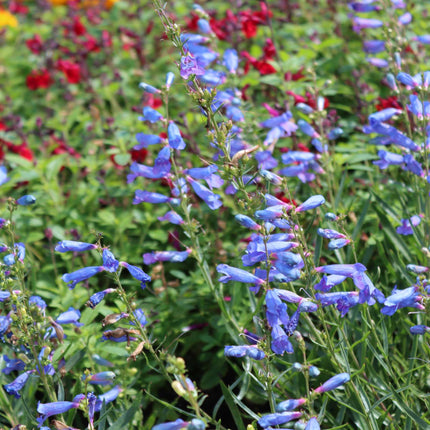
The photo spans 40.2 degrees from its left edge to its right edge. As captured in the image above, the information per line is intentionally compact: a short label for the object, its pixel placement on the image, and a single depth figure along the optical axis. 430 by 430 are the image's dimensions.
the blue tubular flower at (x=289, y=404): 2.09
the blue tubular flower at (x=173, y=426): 1.94
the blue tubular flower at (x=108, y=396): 2.57
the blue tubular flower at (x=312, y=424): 2.04
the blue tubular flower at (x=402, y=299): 2.39
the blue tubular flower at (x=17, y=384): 2.73
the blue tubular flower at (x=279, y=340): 2.29
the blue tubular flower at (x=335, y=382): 2.21
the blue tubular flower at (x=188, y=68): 2.44
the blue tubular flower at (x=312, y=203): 2.47
